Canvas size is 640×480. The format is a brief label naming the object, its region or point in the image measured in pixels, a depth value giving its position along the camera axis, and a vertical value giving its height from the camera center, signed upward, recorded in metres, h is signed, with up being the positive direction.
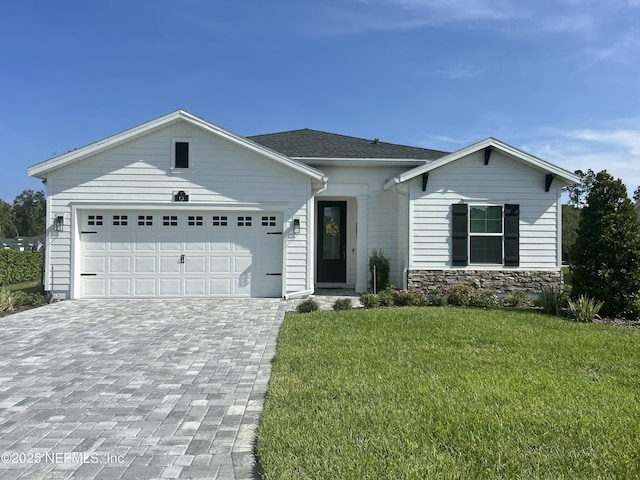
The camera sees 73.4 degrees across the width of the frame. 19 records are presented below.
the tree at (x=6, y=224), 55.19 +1.91
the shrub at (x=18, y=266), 16.53 -1.16
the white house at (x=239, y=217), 10.44 +0.58
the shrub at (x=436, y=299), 9.65 -1.33
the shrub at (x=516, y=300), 9.63 -1.33
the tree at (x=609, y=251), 8.05 -0.18
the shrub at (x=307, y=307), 8.80 -1.38
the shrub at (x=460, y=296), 9.59 -1.26
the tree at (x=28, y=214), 60.22 +3.52
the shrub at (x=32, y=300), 9.73 -1.42
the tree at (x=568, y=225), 25.80 +1.00
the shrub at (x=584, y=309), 7.74 -1.24
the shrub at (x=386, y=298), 9.50 -1.29
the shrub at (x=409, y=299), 9.65 -1.33
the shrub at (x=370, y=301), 9.27 -1.32
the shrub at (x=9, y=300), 9.04 -1.34
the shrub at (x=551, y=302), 8.42 -1.20
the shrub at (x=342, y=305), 8.96 -1.36
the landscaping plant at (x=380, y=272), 11.59 -0.86
